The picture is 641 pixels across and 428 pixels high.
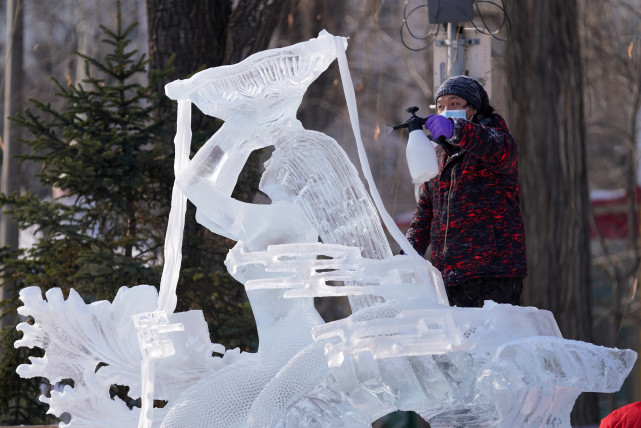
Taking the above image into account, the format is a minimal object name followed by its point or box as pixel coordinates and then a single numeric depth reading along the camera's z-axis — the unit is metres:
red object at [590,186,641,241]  36.75
